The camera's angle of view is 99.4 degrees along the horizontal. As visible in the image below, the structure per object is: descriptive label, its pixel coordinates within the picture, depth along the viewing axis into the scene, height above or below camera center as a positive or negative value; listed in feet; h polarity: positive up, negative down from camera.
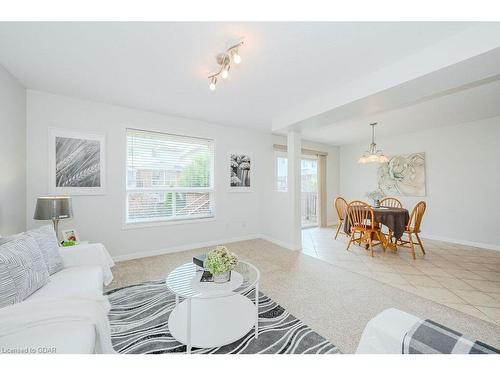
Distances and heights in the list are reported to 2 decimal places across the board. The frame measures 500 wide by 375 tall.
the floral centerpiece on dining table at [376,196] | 12.82 -0.55
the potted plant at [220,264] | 5.00 -1.83
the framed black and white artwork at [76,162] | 8.83 +1.10
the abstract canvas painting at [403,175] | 14.97 +0.87
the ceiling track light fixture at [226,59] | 5.84 +3.85
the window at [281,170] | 16.34 +1.35
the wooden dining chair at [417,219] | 10.70 -1.63
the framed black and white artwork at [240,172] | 13.70 +1.02
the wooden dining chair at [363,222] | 11.30 -1.95
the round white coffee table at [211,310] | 4.47 -3.13
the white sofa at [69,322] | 2.96 -2.18
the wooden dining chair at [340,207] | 13.42 -1.28
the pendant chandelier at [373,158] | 12.79 +1.76
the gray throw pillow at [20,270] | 3.71 -1.60
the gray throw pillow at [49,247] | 5.18 -1.52
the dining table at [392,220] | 10.80 -1.73
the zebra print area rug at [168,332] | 4.64 -3.53
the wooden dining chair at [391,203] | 15.55 -1.17
